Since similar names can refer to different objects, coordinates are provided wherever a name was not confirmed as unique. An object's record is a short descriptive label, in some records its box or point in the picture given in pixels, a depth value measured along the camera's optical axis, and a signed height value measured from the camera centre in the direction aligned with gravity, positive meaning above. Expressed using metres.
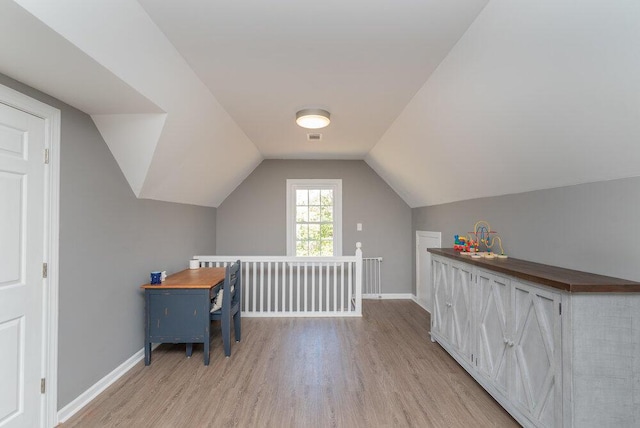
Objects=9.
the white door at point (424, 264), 4.84 -0.68
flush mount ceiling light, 3.25 +1.10
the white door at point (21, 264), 1.87 -0.25
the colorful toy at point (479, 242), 3.06 -0.21
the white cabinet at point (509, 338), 1.81 -0.83
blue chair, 3.26 -0.91
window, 5.84 +0.09
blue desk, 3.06 -0.91
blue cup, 3.16 -0.55
